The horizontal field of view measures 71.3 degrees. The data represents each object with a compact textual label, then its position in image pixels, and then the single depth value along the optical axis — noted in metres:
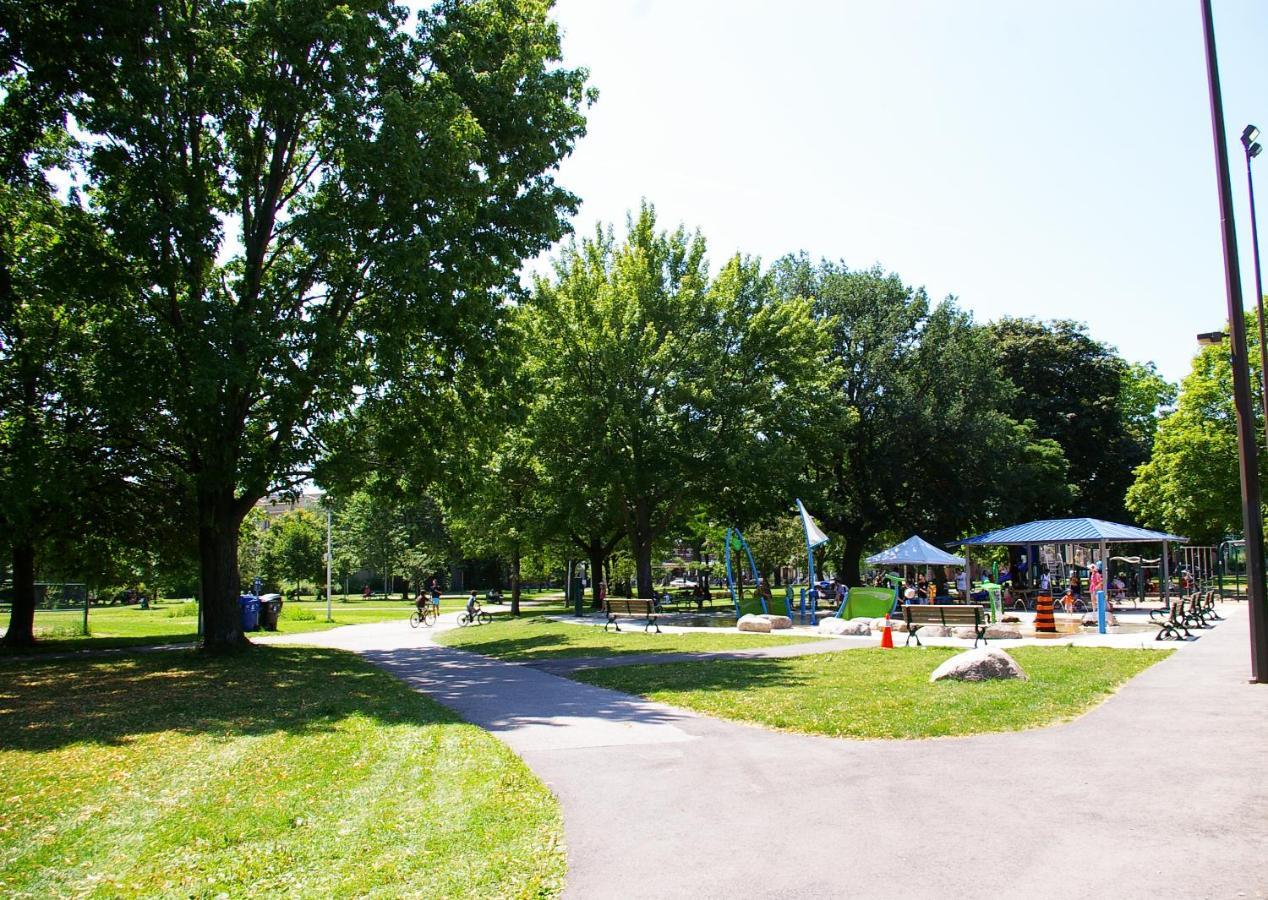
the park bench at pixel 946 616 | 20.30
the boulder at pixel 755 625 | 23.95
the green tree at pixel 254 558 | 63.37
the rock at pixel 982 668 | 12.59
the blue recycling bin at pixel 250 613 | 30.92
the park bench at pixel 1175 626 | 19.76
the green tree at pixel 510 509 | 33.69
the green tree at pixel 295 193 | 16.61
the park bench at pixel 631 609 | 27.23
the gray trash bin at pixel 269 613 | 32.09
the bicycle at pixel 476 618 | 34.25
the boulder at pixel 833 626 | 23.28
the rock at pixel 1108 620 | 23.58
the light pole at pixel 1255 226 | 13.81
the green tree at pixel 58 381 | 16.86
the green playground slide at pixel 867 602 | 26.06
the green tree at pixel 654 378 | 32.25
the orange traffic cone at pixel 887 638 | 18.91
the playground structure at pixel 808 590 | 28.47
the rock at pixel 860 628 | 22.83
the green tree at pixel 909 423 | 40.88
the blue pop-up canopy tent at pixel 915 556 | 29.12
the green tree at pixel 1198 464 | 40.50
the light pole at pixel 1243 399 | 11.84
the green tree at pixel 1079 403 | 51.25
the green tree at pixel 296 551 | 65.88
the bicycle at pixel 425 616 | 33.34
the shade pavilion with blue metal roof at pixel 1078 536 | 28.48
